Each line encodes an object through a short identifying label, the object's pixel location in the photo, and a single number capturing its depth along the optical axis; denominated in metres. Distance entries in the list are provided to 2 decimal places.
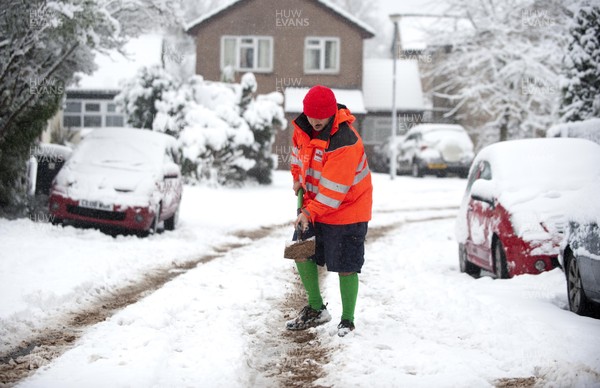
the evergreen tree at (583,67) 16.88
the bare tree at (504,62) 31.27
